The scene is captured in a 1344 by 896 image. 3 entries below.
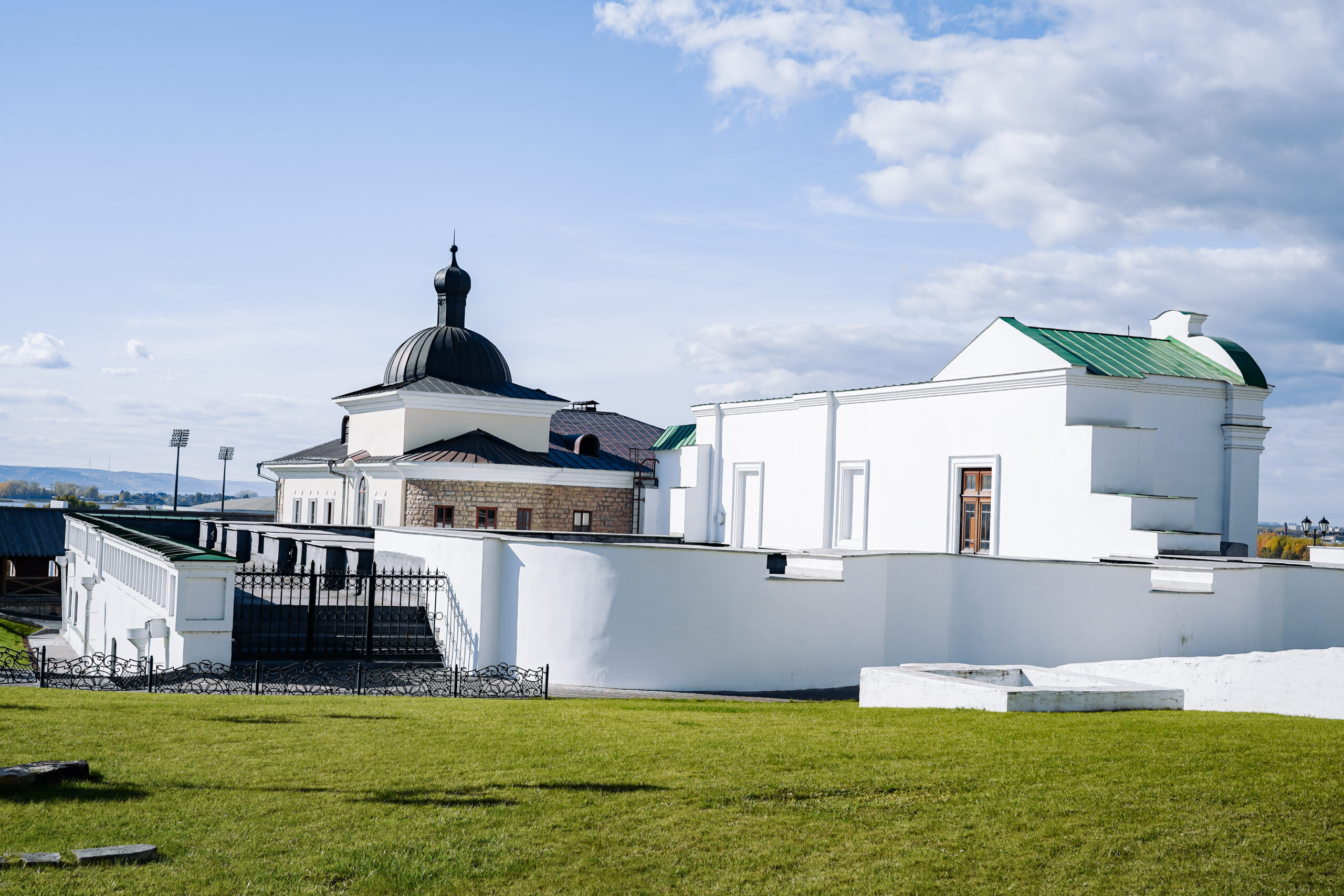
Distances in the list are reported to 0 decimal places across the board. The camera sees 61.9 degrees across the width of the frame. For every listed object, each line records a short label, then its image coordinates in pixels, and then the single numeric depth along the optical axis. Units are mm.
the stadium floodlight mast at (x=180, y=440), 83188
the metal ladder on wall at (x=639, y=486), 39094
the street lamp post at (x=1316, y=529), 35969
